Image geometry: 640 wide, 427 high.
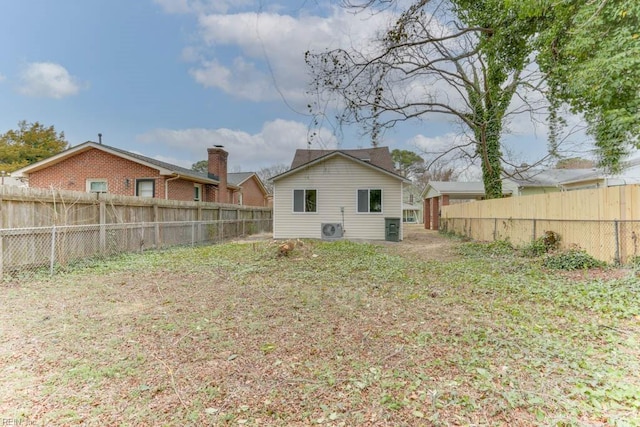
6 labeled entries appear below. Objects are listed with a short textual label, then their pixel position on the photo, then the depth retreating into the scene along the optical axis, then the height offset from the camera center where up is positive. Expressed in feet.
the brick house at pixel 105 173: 46.85 +6.87
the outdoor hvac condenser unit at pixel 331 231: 46.37 -2.41
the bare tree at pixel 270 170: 144.63 +21.88
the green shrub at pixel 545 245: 27.32 -2.79
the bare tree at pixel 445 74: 21.15 +14.31
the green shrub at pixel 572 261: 21.62 -3.45
